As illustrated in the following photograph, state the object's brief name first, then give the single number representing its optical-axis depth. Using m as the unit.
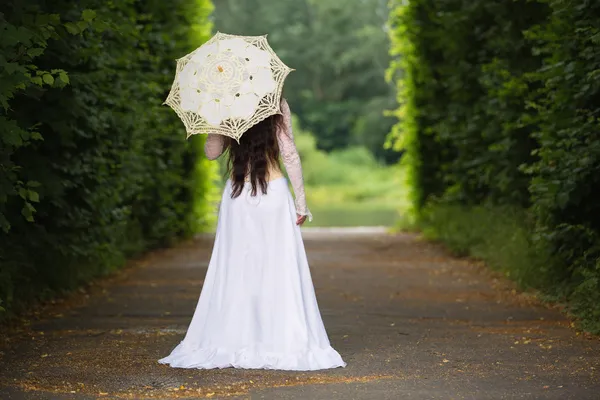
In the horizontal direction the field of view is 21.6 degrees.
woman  9.91
